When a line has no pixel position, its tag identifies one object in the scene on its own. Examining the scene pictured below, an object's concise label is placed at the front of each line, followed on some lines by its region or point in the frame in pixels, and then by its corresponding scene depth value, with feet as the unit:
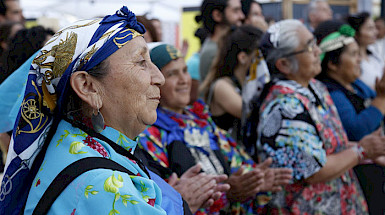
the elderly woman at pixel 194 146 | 7.90
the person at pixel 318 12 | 20.83
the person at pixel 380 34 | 24.29
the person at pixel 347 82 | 11.20
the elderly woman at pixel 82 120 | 4.21
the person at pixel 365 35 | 16.75
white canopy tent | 31.65
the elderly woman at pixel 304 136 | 8.76
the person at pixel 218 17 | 14.80
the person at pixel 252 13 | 16.24
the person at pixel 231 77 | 10.80
